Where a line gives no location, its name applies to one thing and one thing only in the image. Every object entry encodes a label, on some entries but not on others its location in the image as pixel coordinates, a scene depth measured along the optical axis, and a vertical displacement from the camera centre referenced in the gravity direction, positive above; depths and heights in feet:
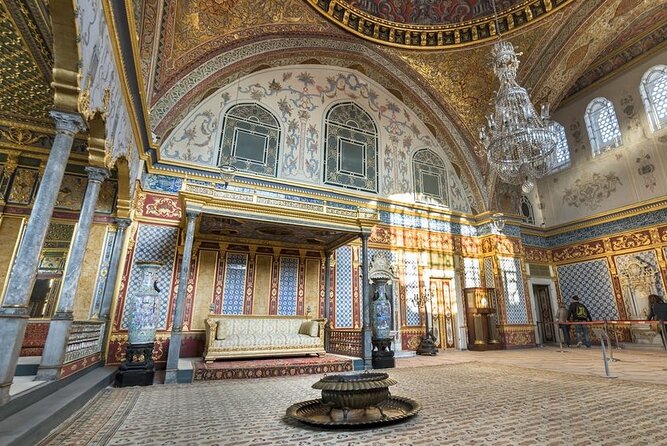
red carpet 19.47 -2.91
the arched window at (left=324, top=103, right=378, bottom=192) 34.06 +17.69
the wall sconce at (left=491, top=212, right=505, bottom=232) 33.76 +10.13
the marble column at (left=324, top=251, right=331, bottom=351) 28.43 +2.08
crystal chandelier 23.29 +13.24
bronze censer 10.36 -2.70
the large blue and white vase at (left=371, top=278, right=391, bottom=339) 24.79 +0.48
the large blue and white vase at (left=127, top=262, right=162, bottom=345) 18.60 +0.49
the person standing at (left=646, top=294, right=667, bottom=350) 32.04 +1.39
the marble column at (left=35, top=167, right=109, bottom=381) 12.90 +0.89
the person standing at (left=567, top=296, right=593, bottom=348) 37.19 +0.85
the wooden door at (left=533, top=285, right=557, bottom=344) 43.55 +1.32
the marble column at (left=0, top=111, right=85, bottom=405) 9.15 +1.77
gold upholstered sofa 22.40 -1.19
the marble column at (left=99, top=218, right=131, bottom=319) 22.18 +3.44
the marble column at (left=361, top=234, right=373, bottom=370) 23.84 +0.24
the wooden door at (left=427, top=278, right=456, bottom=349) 35.91 +0.89
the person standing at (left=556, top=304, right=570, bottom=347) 38.78 +0.28
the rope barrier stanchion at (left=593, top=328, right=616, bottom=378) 17.87 -0.89
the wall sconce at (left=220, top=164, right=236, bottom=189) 27.30 +11.60
